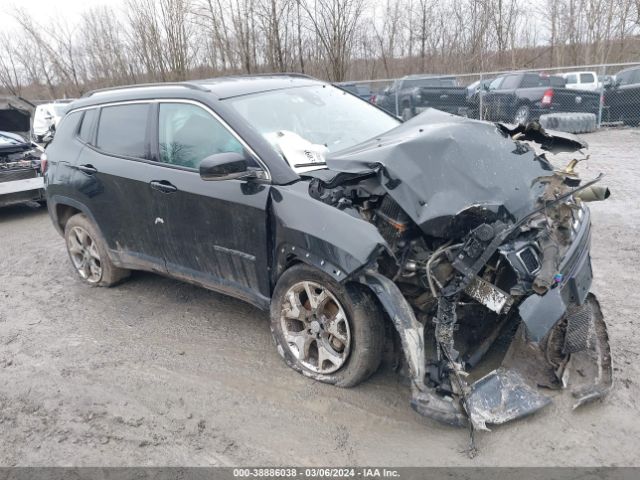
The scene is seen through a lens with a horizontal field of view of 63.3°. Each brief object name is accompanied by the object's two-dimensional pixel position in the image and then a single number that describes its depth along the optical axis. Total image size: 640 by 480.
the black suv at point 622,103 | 13.41
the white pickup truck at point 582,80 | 15.36
